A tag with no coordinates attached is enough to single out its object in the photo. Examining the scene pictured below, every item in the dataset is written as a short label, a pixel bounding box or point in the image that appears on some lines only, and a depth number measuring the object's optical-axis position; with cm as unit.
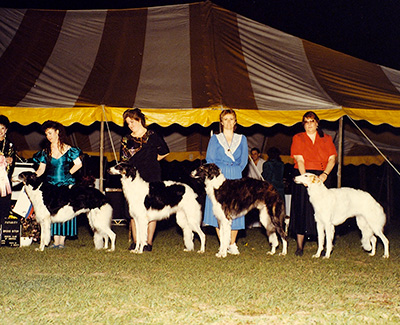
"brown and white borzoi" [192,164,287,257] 684
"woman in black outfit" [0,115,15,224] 696
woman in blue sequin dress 711
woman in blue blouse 698
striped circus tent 785
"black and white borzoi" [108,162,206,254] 696
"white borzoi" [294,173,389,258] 668
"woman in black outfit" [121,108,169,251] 707
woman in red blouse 689
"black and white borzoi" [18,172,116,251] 705
